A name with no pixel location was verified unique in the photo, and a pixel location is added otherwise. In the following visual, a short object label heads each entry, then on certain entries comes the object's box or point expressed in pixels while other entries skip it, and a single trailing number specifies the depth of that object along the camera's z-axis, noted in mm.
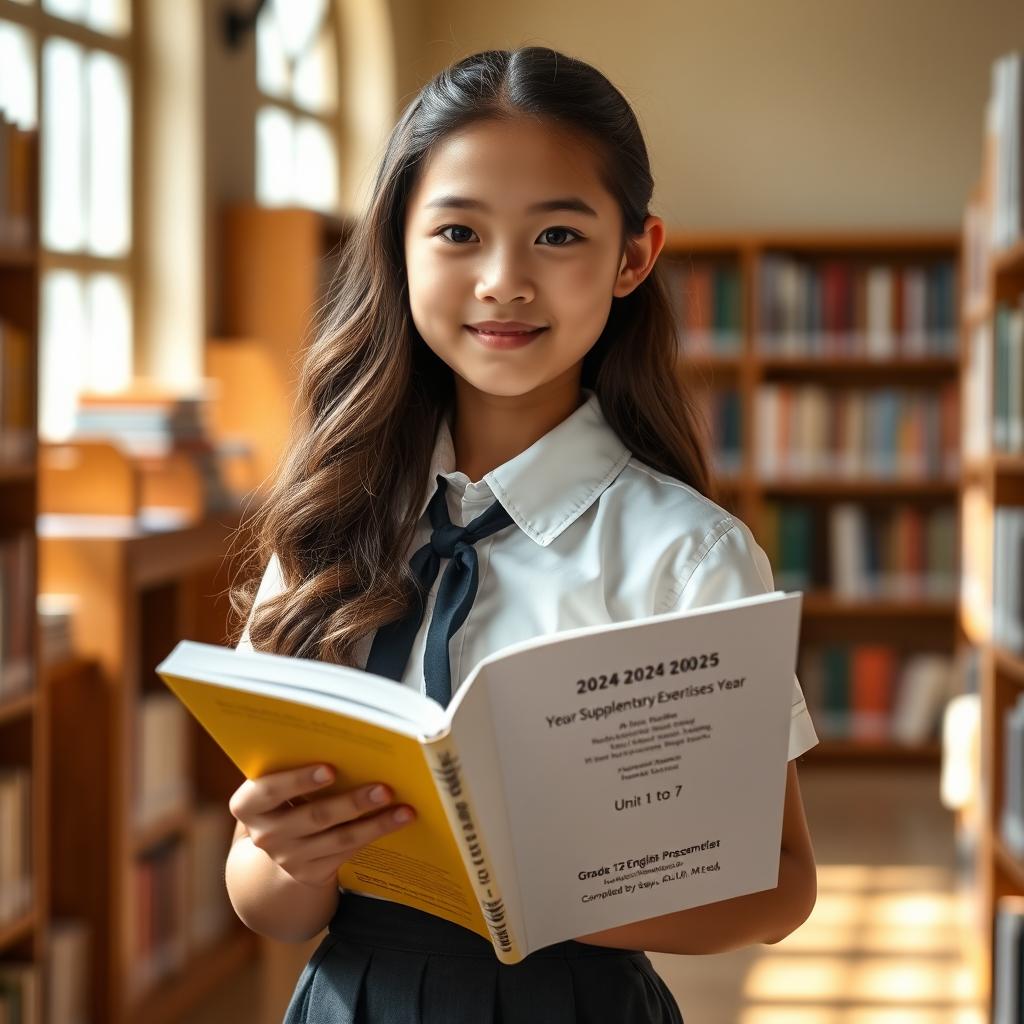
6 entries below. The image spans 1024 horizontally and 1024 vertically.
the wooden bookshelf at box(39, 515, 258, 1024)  2910
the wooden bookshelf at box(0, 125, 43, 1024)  2512
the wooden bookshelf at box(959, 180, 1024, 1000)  2949
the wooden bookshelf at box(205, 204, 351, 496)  4062
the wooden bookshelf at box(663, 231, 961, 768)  5824
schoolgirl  1077
